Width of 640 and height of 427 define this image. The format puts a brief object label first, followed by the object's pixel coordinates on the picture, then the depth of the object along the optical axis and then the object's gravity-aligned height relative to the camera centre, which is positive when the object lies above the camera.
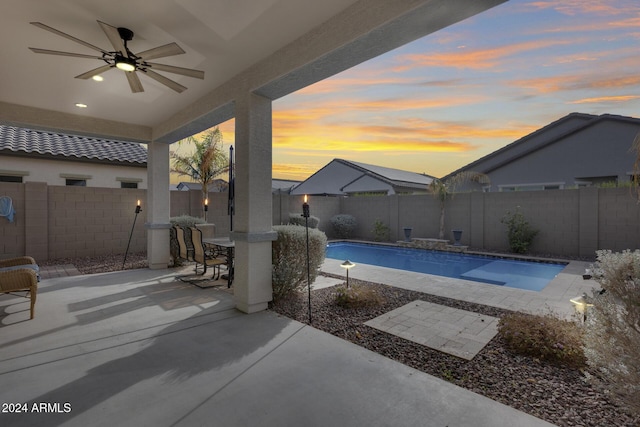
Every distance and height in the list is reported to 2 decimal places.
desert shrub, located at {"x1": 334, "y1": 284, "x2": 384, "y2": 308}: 4.80 -1.39
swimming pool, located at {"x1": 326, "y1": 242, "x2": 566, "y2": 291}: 7.93 -1.71
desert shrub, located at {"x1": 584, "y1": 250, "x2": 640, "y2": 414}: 1.99 -0.78
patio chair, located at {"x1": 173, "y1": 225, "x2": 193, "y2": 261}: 6.91 -0.84
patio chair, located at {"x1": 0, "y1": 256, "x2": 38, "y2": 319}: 4.04 -0.95
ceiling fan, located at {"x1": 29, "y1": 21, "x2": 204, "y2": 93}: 3.29 +1.79
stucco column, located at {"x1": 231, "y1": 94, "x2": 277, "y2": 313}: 4.50 +0.09
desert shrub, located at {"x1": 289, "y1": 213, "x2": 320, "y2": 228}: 13.30 -0.40
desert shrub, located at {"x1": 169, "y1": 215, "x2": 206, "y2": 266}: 8.01 -0.53
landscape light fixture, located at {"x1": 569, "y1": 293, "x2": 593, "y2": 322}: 3.38 -1.08
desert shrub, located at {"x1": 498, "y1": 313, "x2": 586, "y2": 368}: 3.09 -1.39
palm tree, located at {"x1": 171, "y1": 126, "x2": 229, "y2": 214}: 11.16 +1.91
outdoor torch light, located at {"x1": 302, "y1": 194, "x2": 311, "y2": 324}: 4.35 +0.01
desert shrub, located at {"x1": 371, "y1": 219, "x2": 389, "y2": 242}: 14.16 -0.94
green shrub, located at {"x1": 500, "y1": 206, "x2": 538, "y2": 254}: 10.20 -0.75
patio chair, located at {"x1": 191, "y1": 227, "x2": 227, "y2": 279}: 6.27 -0.90
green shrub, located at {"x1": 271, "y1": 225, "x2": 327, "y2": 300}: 4.96 -0.81
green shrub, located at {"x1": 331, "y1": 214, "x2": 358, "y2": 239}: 15.16 -0.70
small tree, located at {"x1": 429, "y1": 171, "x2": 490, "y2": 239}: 12.47 +0.89
